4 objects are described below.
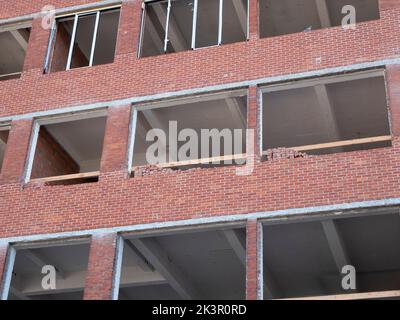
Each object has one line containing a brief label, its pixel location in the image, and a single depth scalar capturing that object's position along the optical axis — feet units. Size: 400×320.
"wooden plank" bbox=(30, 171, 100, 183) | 59.21
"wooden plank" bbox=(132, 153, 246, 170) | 55.21
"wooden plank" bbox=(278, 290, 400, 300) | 47.45
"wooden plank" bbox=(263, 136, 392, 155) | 52.24
